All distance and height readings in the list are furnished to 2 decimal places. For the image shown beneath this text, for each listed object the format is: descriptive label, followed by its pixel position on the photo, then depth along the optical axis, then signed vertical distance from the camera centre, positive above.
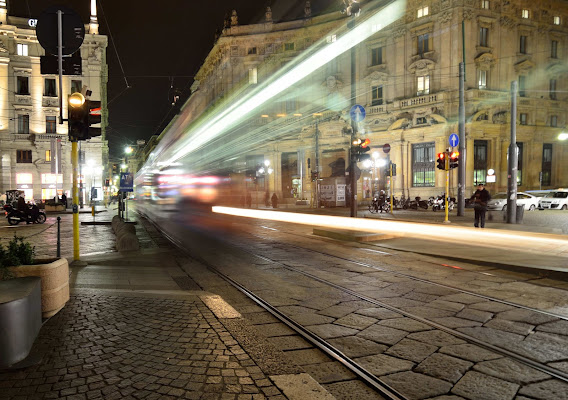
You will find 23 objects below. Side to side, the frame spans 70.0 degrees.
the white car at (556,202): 29.42 -0.93
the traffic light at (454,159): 19.59 +1.48
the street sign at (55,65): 8.96 +2.78
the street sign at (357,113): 14.35 +2.71
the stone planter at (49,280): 5.20 -1.19
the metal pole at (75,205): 8.90 -0.35
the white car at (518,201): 27.14 -0.80
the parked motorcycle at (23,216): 21.06 -1.36
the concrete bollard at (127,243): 10.89 -1.45
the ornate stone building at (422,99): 35.16 +8.94
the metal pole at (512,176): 17.88 +0.59
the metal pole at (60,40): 8.83 +3.29
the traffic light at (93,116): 8.78 +1.61
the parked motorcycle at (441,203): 29.45 -1.03
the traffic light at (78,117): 8.55 +1.55
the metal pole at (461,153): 21.58 +1.94
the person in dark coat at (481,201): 15.46 -0.45
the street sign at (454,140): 19.95 +2.43
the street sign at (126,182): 18.72 +0.36
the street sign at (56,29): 9.10 +3.64
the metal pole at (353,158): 14.34 +1.15
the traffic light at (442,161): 19.72 +1.38
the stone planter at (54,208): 33.88 -1.53
